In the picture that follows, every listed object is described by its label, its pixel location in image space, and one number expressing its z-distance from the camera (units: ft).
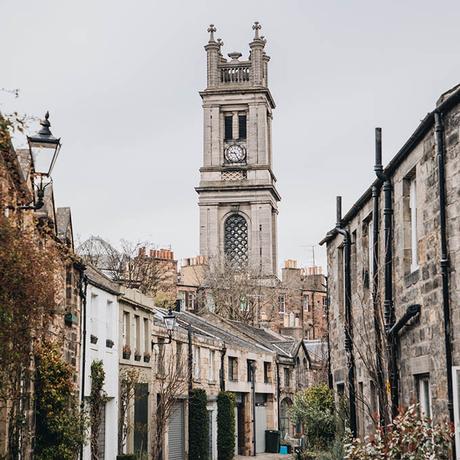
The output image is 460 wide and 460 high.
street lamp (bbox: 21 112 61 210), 39.63
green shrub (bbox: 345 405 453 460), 38.91
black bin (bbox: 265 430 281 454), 157.07
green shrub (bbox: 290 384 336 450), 80.33
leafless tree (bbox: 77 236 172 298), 192.75
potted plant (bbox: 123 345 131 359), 96.30
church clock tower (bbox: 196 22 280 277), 278.26
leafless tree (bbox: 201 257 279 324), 238.68
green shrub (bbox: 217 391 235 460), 130.31
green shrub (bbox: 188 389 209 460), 118.11
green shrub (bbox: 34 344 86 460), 64.49
